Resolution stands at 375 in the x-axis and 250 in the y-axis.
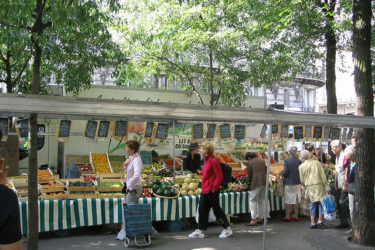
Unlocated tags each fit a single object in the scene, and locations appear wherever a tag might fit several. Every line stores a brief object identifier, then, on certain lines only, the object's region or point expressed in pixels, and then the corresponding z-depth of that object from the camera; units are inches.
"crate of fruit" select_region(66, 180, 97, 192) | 302.0
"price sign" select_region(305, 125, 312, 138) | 347.9
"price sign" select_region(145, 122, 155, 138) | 304.5
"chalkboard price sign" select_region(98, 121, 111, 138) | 270.4
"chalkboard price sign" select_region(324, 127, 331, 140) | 360.5
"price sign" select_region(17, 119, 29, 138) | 242.6
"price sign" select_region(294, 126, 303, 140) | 342.0
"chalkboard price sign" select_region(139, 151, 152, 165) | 510.9
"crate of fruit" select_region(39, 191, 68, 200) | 290.2
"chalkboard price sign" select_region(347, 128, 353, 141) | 426.9
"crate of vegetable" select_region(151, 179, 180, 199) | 315.0
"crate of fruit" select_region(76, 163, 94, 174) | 462.4
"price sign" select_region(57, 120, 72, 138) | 250.5
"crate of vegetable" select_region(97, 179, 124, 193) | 316.5
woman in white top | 270.2
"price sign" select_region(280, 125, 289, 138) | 334.6
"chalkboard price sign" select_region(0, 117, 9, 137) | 222.4
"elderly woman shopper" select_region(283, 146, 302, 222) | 357.7
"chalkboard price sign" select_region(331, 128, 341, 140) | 367.8
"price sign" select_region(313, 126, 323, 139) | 351.9
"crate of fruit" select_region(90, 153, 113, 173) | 471.3
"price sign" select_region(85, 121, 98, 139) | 265.6
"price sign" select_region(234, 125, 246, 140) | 314.2
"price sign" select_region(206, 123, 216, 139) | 311.4
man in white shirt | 317.1
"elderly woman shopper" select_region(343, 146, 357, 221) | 292.0
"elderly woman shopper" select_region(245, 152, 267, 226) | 337.1
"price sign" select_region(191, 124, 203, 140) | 310.2
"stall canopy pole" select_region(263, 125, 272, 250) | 232.1
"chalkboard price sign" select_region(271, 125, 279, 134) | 336.2
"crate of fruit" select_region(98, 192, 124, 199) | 306.8
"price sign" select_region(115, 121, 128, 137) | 277.3
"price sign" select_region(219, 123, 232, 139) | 305.6
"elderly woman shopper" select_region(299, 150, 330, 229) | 327.3
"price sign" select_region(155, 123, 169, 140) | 304.5
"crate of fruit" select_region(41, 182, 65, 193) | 298.9
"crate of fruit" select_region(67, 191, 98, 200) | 297.7
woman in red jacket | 282.5
